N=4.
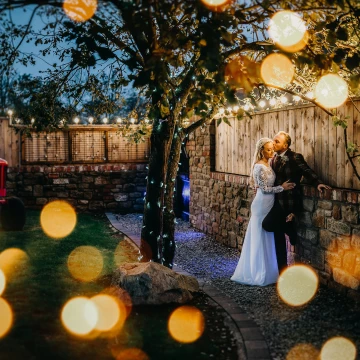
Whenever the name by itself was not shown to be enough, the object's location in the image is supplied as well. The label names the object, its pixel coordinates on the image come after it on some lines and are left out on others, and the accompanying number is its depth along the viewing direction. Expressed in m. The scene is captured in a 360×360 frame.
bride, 6.77
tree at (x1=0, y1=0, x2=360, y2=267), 4.30
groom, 6.68
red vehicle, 10.36
